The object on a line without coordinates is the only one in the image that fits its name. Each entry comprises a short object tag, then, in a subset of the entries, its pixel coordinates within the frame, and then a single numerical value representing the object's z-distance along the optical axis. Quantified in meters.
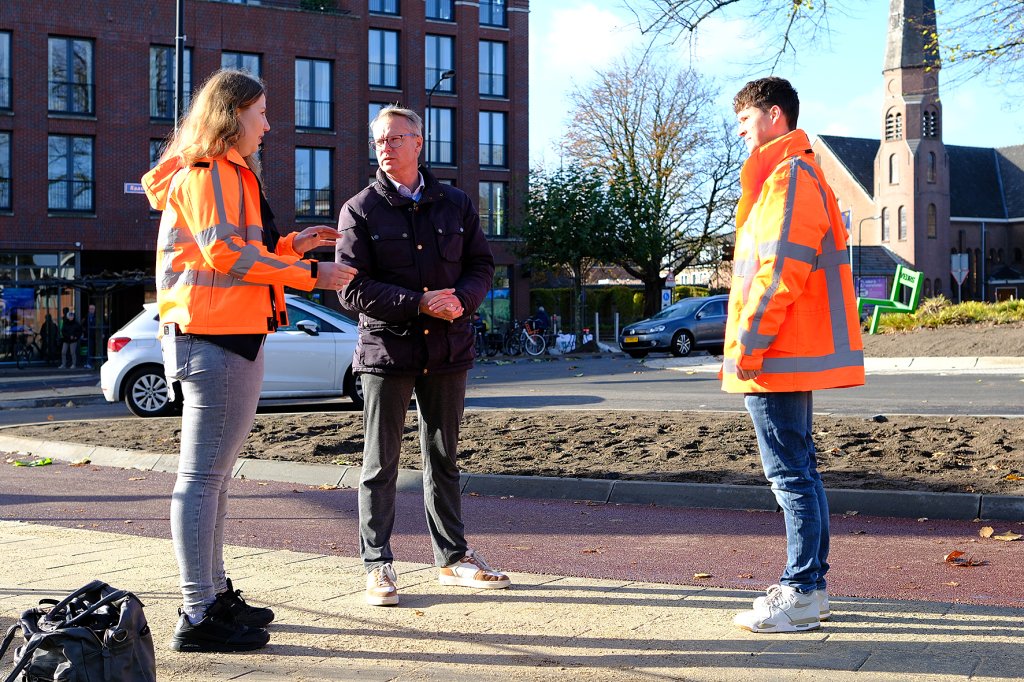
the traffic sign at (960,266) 50.31
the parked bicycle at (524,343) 34.84
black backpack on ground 2.96
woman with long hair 3.89
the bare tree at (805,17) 8.50
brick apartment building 35.03
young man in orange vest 4.11
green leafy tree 39.22
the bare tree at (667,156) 51.12
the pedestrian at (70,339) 29.95
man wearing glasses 4.74
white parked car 14.16
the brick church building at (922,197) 81.88
